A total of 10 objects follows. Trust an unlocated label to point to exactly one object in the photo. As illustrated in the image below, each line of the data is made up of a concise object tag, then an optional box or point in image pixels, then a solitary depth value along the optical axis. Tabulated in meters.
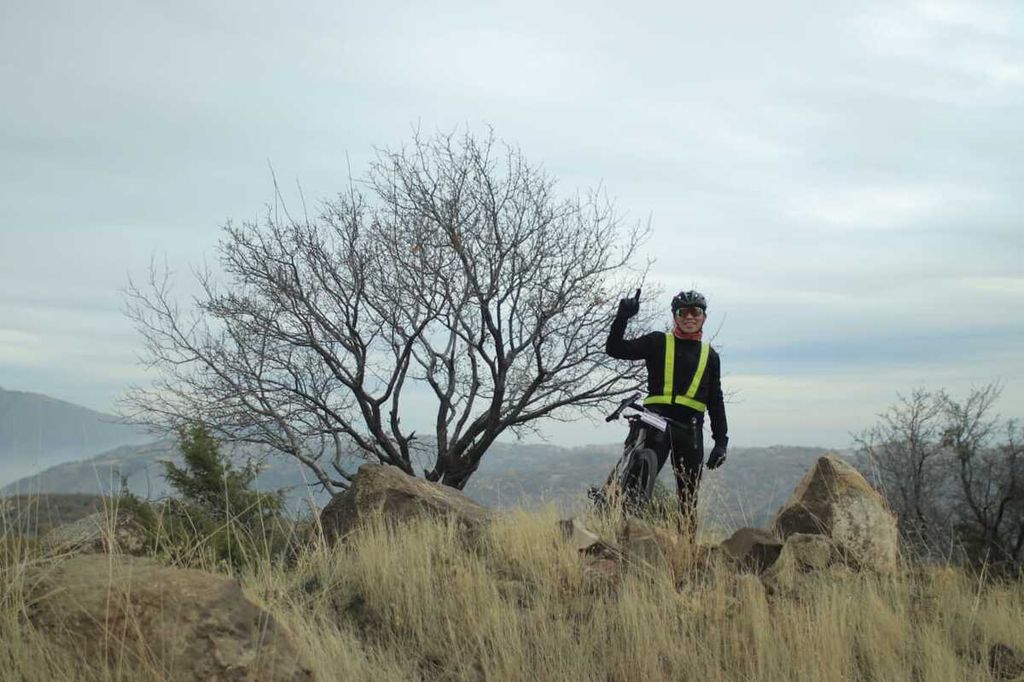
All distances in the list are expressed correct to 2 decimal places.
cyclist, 7.53
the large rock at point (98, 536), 4.99
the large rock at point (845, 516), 6.85
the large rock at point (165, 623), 3.18
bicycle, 7.32
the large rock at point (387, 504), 6.87
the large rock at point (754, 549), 6.06
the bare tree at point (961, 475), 26.88
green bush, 6.38
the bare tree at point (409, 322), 14.85
